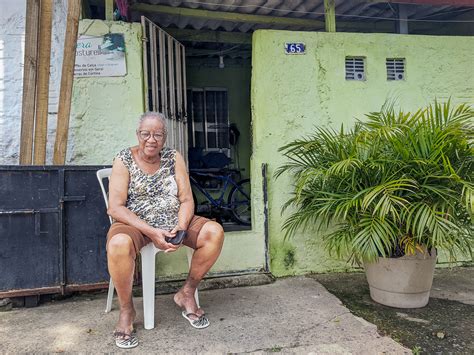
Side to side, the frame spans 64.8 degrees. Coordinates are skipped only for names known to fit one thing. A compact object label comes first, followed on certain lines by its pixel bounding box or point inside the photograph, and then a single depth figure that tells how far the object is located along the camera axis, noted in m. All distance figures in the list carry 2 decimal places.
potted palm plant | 2.42
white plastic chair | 2.27
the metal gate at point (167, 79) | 3.37
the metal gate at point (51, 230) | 2.57
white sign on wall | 3.05
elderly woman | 2.25
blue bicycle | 4.93
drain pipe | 3.34
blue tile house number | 3.39
